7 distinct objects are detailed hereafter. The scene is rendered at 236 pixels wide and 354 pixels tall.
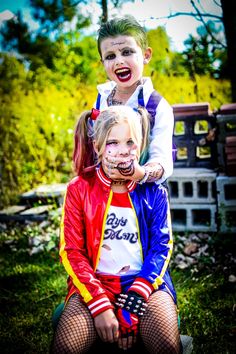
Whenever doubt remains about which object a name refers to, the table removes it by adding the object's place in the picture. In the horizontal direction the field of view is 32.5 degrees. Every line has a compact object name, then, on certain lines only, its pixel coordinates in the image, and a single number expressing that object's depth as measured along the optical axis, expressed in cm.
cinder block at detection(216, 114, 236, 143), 337
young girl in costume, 156
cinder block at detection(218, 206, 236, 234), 327
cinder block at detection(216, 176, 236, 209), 330
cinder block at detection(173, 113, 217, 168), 358
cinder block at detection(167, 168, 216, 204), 347
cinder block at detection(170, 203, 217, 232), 346
